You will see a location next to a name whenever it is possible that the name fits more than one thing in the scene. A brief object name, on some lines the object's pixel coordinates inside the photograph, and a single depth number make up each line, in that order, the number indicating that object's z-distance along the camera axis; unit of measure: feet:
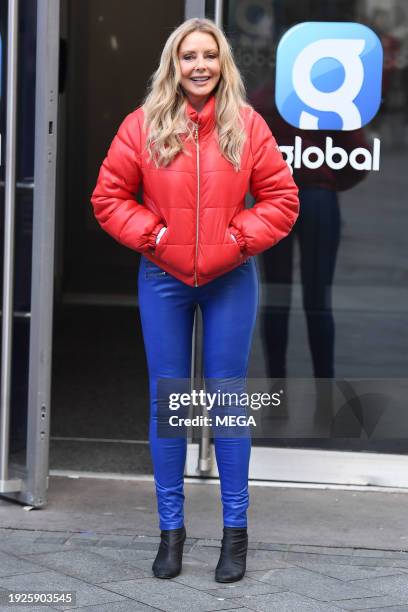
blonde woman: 19.60
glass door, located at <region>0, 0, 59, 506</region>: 23.89
